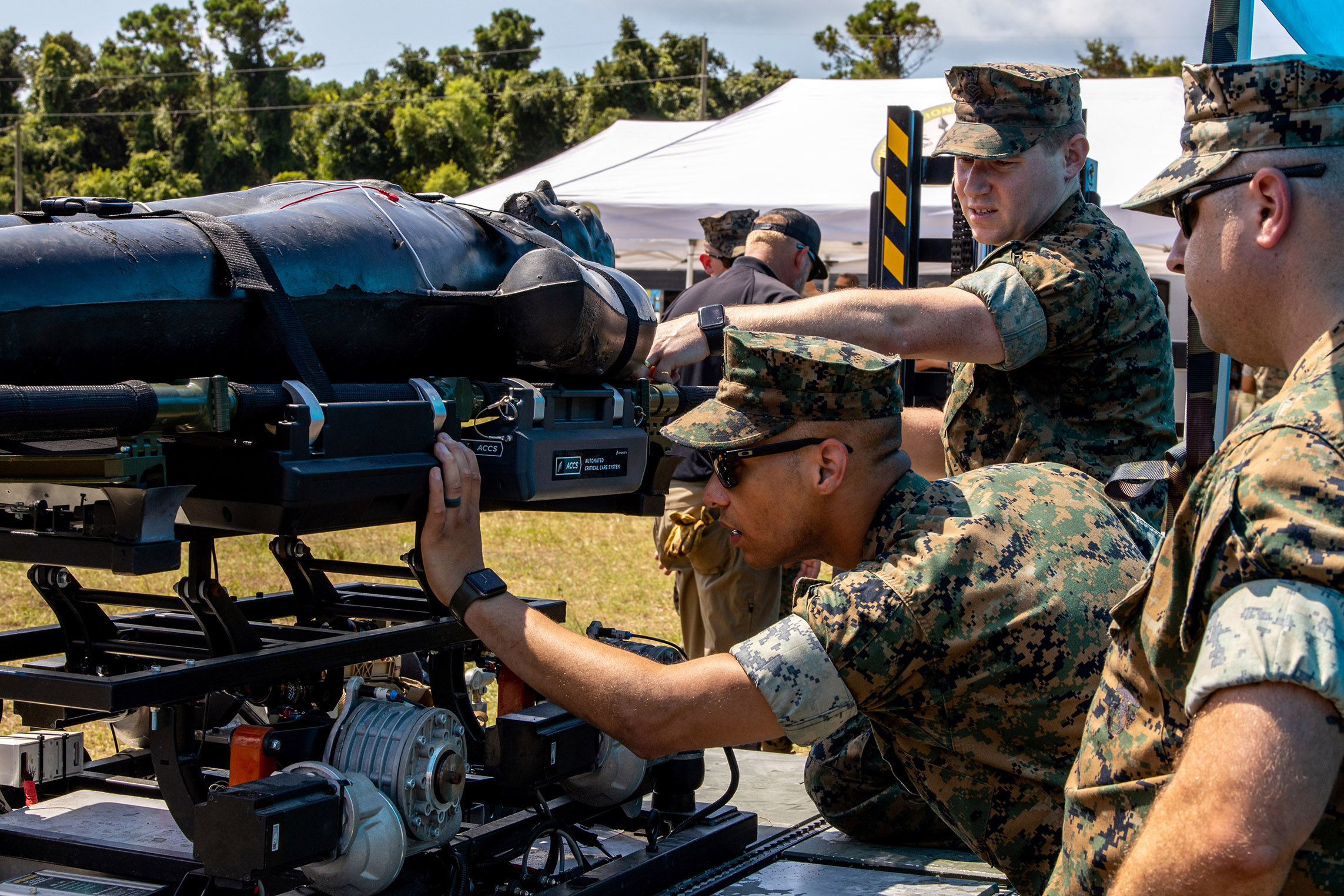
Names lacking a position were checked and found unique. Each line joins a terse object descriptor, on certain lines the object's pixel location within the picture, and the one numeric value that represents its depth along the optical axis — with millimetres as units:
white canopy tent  10898
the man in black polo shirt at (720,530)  5707
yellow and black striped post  4996
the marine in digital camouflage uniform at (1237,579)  1315
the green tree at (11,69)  52219
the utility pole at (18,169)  39188
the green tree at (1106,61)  44125
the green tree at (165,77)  46062
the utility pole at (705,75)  41969
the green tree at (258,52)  50656
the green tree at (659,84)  41344
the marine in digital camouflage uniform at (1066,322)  3434
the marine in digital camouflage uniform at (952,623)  2139
